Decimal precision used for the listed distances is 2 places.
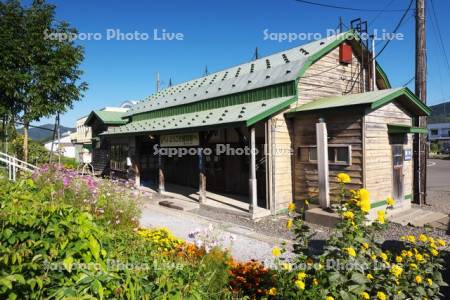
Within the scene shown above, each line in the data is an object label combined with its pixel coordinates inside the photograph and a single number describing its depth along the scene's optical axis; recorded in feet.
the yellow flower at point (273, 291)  10.27
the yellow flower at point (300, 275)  9.40
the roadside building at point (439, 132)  285.84
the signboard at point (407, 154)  35.49
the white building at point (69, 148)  187.90
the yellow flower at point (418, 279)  9.45
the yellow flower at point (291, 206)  12.02
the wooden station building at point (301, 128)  30.80
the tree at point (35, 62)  46.55
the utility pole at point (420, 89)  37.78
